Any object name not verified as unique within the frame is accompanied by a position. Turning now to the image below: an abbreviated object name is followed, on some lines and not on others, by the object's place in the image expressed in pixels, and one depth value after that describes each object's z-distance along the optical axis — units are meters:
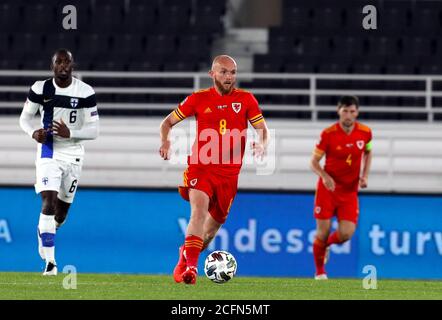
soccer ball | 10.96
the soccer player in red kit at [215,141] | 10.84
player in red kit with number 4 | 14.40
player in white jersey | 12.09
